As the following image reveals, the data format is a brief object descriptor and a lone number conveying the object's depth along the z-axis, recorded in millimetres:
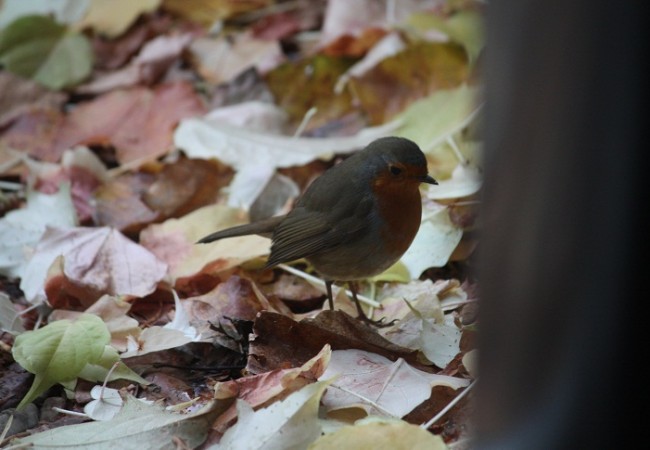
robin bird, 6031
